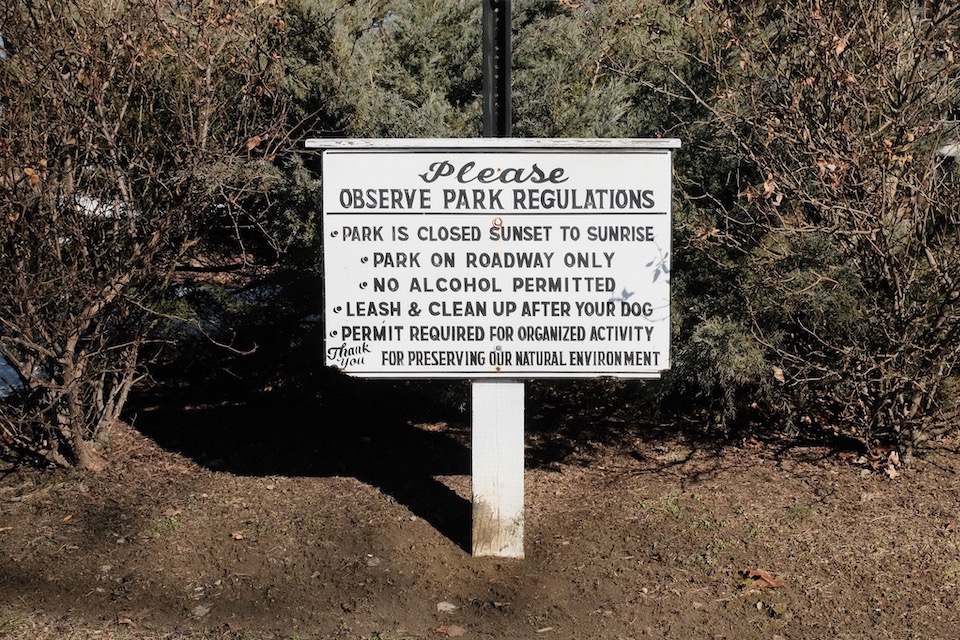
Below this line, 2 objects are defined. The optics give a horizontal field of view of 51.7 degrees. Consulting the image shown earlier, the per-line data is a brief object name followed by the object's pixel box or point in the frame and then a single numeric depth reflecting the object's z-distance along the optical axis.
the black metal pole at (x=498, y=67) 4.85
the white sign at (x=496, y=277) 4.80
